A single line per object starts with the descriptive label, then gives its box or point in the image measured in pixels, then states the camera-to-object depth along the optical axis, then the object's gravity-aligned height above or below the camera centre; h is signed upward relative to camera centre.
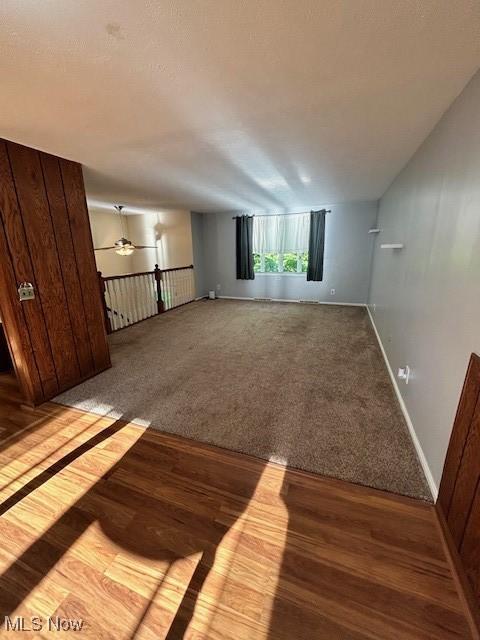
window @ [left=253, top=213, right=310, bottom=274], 5.99 +0.13
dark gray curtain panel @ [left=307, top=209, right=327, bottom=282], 5.63 +0.04
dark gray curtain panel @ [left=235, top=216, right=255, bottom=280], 6.24 +0.05
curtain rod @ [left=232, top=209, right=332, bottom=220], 5.86 +0.76
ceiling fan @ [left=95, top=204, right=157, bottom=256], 4.79 +0.07
